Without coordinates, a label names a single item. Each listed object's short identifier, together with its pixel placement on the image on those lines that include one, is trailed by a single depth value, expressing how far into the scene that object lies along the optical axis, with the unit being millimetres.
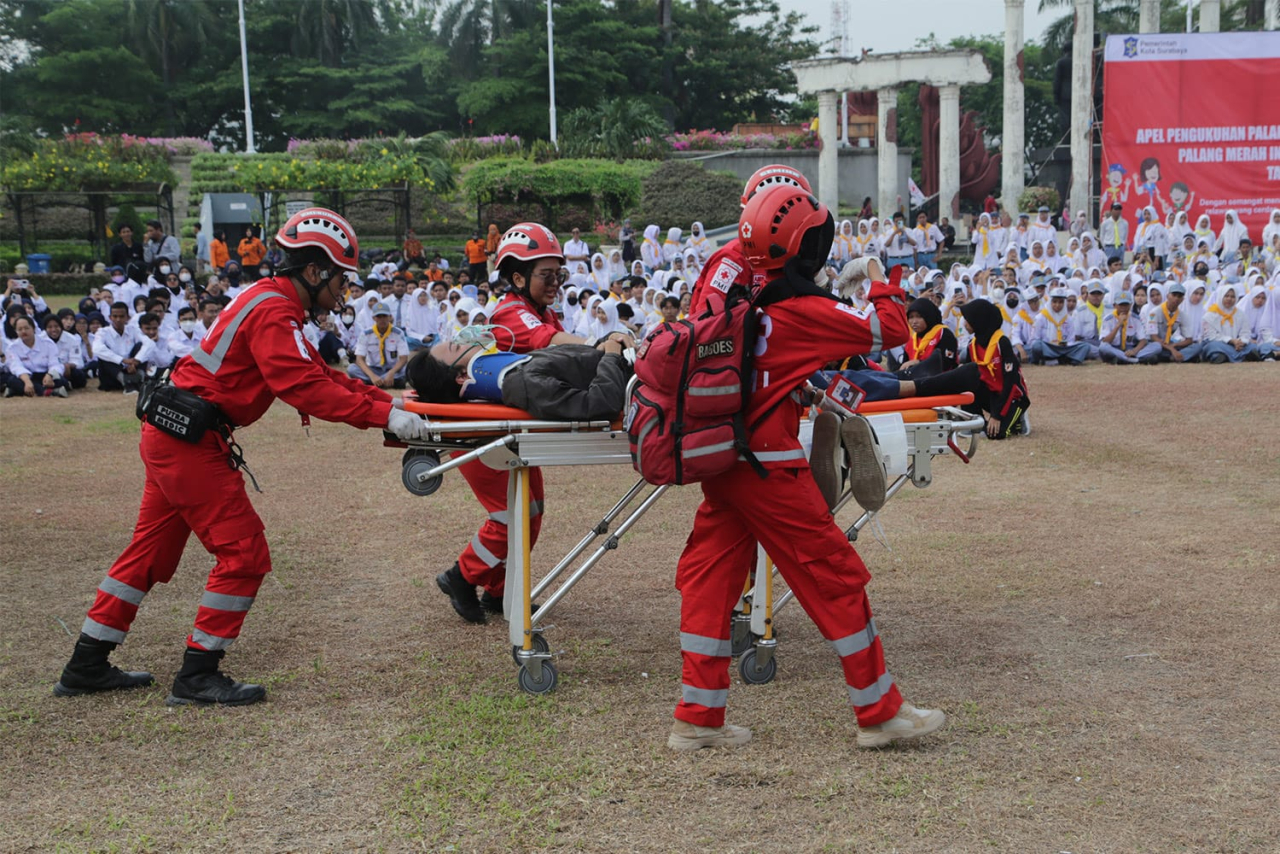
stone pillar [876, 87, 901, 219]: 29844
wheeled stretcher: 4523
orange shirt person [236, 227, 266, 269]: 23094
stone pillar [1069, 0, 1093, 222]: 26281
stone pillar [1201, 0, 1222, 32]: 27641
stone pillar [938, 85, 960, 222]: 28875
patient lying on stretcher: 4492
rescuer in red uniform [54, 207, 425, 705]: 4539
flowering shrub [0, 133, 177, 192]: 28766
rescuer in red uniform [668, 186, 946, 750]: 4066
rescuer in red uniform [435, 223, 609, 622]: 5254
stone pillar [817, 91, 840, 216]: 30344
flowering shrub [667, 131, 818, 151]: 35250
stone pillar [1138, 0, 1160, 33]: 26984
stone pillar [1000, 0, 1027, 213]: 27172
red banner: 23453
